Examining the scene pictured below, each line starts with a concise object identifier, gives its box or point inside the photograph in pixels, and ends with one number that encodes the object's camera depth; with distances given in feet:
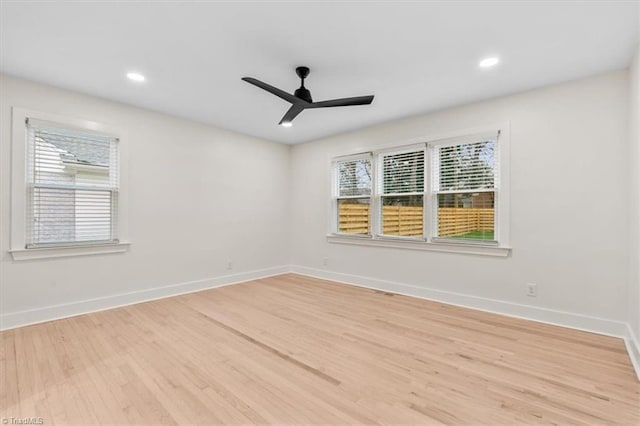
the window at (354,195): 16.21
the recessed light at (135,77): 9.95
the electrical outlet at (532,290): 10.85
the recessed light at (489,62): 8.93
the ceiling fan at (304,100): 9.21
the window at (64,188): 10.21
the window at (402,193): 14.11
